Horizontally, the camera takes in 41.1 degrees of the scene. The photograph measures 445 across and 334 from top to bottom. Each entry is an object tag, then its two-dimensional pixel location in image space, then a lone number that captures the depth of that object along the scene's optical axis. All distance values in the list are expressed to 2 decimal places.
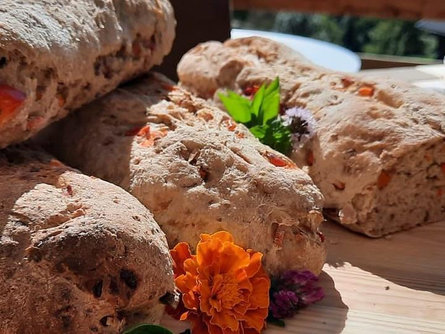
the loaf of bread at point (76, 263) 0.24
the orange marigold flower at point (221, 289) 0.29
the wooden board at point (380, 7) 1.02
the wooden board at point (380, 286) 0.31
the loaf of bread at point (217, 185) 0.32
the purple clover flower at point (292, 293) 0.32
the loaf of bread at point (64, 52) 0.29
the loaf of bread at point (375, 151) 0.39
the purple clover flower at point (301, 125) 0.41
